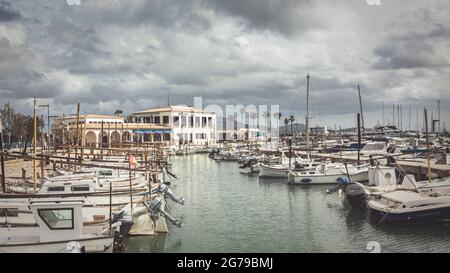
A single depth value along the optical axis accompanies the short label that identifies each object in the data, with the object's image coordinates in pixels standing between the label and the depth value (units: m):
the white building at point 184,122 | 101.96
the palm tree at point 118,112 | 118.94
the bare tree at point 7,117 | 49.45
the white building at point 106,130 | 71.74
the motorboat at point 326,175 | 36.91
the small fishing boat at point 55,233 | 14.22
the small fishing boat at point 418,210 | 20.52
